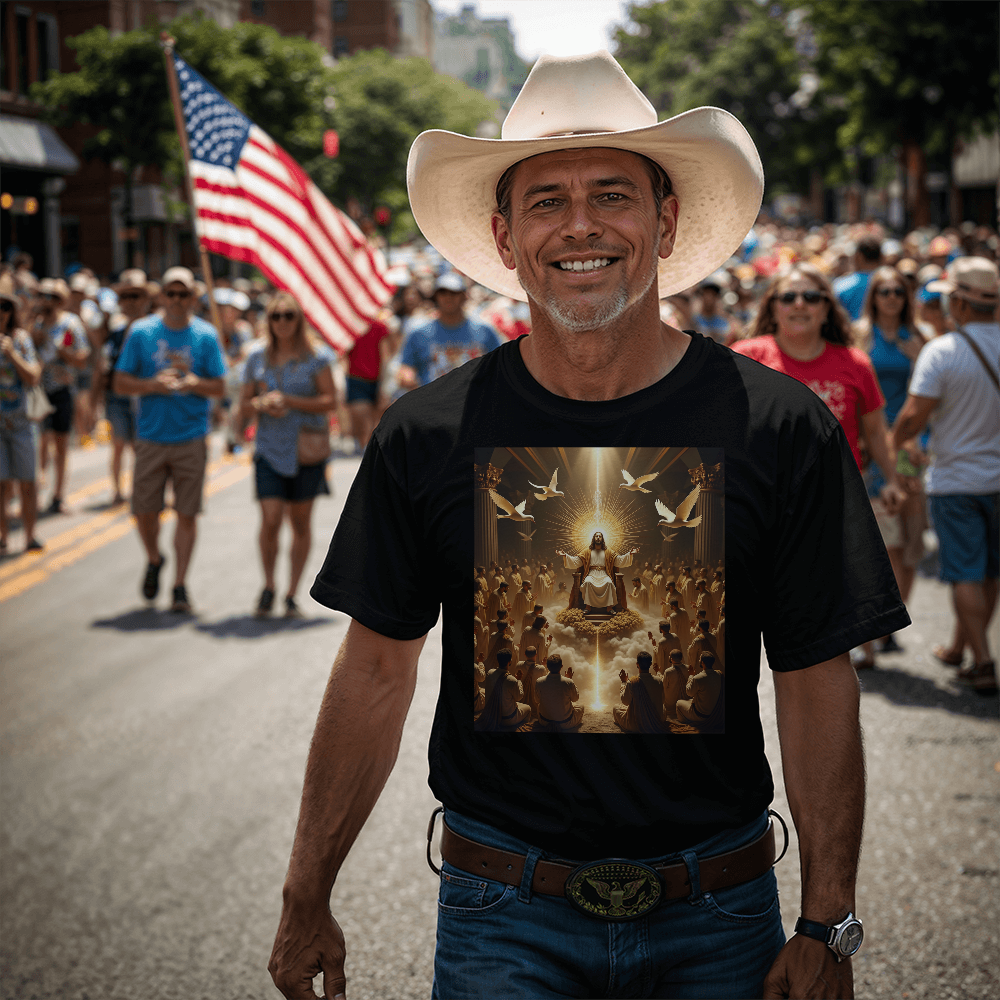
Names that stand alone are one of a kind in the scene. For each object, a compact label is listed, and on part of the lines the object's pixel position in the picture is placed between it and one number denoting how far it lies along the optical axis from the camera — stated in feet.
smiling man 7.48
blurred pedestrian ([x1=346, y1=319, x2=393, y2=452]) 48.93
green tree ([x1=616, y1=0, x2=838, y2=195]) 209.67
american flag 31.89
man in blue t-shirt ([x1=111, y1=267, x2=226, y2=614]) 30.73
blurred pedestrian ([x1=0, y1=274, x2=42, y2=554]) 36.22
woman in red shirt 20.62
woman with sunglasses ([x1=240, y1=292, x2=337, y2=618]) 29.35
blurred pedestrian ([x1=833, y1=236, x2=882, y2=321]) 35.96
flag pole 31.14
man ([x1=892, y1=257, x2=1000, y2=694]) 22.71
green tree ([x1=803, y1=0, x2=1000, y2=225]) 108.78
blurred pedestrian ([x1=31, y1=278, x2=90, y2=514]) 43.01
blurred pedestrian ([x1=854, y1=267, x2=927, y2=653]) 26.04
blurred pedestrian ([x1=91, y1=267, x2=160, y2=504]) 38.83
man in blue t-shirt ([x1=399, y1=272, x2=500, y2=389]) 32.76
